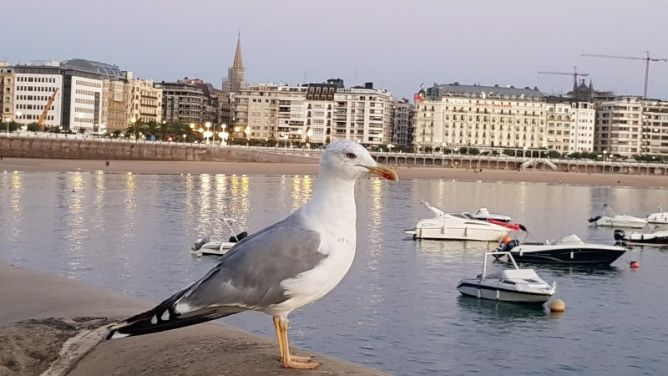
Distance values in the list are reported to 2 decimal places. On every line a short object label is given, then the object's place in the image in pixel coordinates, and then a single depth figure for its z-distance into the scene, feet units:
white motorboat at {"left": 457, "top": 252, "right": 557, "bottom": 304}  76.38
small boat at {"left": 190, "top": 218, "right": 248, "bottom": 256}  98.22
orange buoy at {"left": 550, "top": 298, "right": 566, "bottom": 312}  74.72
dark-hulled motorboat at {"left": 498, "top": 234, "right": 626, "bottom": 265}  106.22
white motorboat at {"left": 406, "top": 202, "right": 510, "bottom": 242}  131.64
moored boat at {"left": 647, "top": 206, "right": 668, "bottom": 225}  181.88
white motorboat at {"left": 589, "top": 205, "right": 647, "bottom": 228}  175.52
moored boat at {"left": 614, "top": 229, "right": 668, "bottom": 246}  137.49
